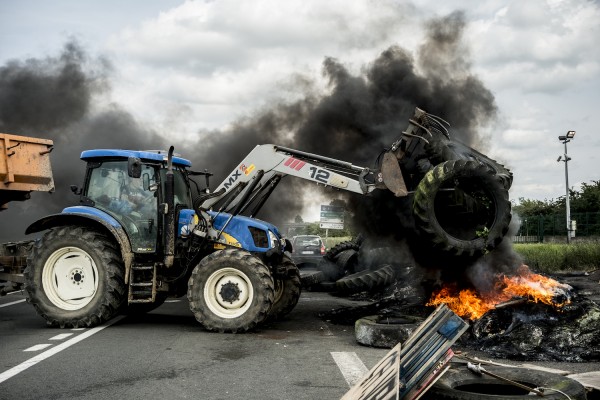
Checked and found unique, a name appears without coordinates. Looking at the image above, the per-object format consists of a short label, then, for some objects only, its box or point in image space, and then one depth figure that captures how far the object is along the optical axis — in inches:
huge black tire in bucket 407.5
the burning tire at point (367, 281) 600.1
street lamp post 1507.3
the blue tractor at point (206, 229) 410.6
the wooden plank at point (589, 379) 198.7
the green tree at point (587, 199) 1750.7
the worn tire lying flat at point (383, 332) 350.6
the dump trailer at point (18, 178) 437.1
